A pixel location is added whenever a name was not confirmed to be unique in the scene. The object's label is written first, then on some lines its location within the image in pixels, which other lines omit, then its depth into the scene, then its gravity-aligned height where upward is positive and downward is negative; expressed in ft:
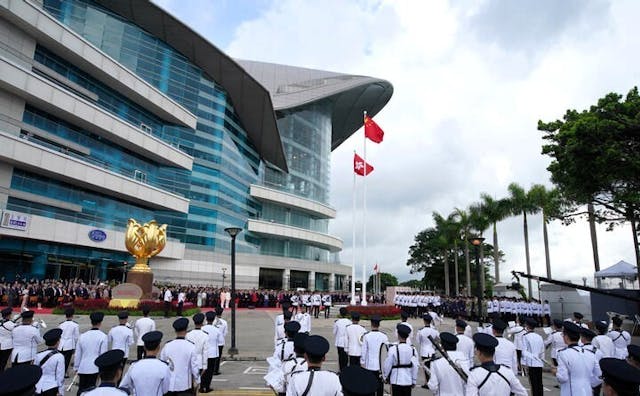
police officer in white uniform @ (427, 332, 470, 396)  17.92 -4.22
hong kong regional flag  87.76 +24.53
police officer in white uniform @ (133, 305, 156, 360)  33.68 -4.23
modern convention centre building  104.06 +42.13
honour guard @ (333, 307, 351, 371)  35.60 -5.08
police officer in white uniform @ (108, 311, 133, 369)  28.55 -4.47
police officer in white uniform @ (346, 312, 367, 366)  31.91 -4.57
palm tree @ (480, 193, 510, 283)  139.03 +25.22
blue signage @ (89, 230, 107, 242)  118.83 +10.64
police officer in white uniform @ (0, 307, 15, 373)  28.99 -4.89
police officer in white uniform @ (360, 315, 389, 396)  26.35 -4.31
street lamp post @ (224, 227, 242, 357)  46.09 +0.55
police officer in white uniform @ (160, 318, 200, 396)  21.08 -4.55
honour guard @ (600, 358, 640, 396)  11.59 -2.52
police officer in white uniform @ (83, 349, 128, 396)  12.34 -3.24
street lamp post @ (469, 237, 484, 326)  48.73 +4.19
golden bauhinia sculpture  87.86 +6.65
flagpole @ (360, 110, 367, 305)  85.31 +0.49
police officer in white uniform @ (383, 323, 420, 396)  22.90 -4.77
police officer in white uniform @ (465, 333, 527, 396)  15.05 -3.54
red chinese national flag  85.04 +31.02
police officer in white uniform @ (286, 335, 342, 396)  13.29 -3.30
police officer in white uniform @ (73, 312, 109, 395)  24.47 -4.81
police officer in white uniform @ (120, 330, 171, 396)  16.34 -4.10
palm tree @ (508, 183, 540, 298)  134.21 +26.54
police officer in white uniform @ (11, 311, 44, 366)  26.30 -4.52
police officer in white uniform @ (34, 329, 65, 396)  20.10 -4.78
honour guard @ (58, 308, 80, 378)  29.43 -4.72
